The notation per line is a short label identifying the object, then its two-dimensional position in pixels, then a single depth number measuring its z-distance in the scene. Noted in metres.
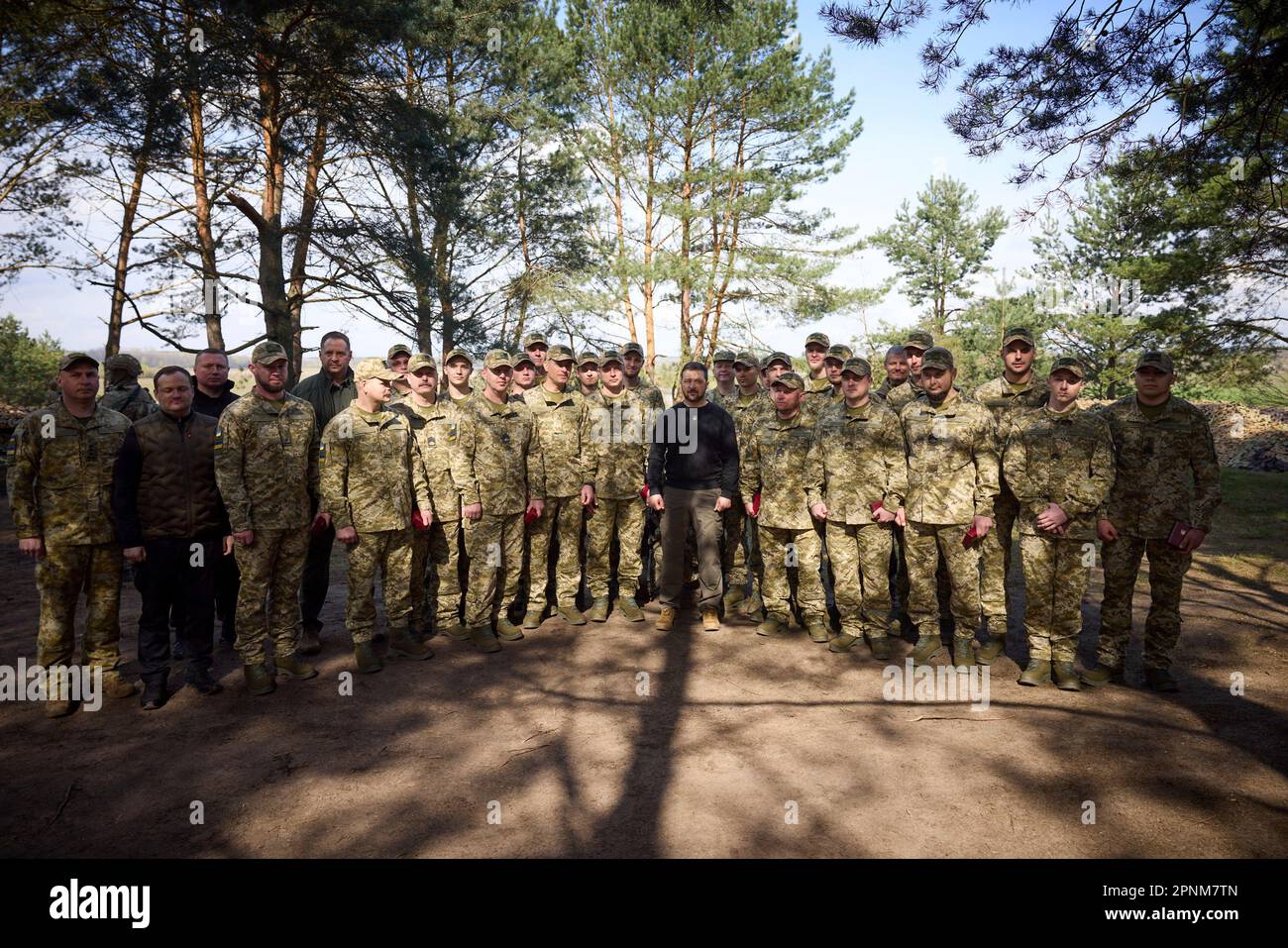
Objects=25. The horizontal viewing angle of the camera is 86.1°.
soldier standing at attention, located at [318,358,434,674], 5.26
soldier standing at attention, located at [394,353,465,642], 5.82
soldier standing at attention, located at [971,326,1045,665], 5.51
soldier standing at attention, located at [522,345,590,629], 6.43
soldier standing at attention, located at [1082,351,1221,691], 4.79
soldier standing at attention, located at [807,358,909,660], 5.68
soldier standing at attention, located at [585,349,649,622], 6.58
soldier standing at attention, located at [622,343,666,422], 7.21
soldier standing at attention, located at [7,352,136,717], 4.63
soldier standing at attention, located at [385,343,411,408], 6.73
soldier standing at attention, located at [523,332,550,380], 7.79
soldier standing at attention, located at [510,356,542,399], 6.23
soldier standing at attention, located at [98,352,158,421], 6.65
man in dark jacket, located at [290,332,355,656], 5.86
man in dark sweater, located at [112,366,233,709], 4.71
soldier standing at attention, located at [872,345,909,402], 7.12
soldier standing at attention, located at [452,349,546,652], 5.90
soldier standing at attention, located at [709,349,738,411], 7.80
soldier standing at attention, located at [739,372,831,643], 6.04
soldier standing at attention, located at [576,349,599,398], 7.30
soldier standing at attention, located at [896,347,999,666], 5.32
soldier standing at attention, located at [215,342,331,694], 4.84
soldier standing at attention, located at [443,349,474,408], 6.30
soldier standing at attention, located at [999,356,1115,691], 4.91
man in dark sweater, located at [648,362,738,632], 6.41
